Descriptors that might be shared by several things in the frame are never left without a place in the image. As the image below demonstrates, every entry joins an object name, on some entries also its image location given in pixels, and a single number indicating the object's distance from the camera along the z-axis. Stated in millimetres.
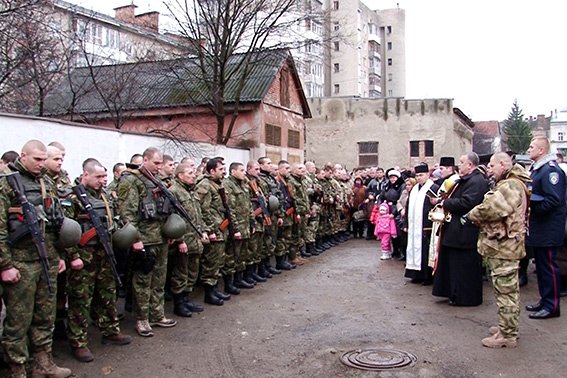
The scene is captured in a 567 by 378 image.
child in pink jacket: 12789
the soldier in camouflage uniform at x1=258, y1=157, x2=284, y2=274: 10469
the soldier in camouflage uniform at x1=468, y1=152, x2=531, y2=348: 6277
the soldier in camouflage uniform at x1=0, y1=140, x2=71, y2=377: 4996
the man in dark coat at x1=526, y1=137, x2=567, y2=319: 7285
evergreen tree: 61406
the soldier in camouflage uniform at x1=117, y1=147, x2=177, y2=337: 6617
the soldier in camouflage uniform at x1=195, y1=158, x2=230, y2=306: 8375
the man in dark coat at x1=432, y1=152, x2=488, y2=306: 7836
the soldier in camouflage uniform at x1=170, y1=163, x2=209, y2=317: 7594
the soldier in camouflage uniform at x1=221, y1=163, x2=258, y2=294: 8922
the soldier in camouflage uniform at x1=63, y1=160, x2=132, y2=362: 5867
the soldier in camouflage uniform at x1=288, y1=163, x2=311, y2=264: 11781
